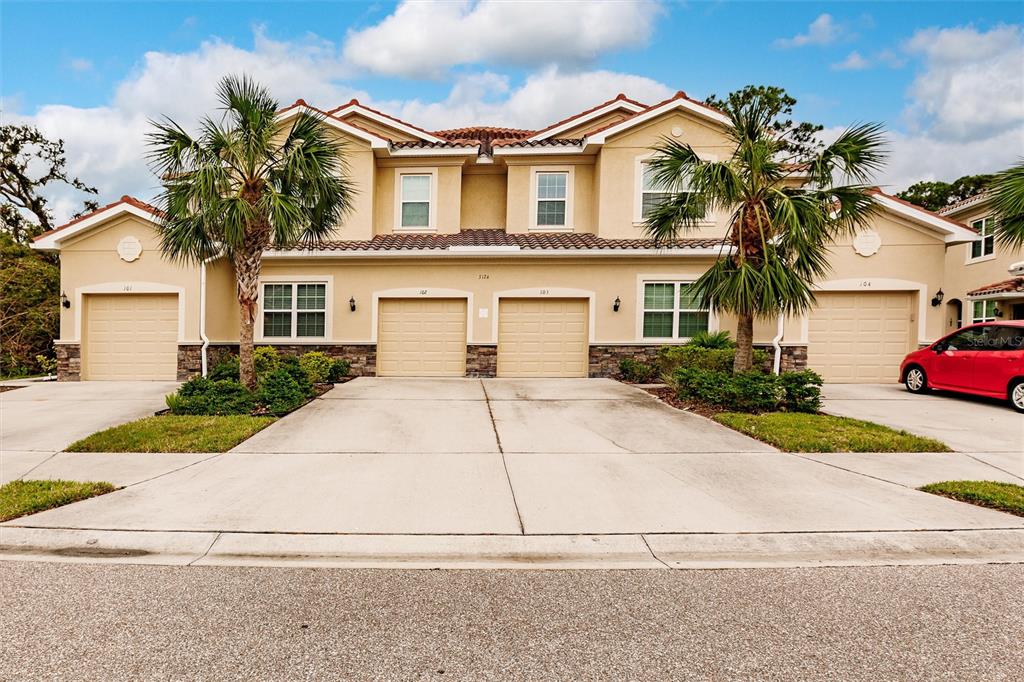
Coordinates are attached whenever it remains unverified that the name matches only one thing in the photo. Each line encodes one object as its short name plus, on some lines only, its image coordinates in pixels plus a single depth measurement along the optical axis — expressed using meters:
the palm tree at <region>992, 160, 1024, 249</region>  10.10
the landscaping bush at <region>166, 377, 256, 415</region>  9.51
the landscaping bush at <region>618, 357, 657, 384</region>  13.89
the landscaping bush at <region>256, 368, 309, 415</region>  9.80
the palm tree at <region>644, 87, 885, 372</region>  9.55
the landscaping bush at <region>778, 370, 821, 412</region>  9.88
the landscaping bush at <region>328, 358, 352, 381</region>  13.90
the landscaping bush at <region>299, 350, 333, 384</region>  12.62
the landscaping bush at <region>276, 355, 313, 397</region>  11.16
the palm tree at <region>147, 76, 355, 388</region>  9.52
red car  10.56
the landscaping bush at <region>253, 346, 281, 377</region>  12.23
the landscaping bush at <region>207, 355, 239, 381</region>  11.08
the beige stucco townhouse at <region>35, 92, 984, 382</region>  14.39
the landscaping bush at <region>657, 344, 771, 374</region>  12.51
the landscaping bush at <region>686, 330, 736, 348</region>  13.60
